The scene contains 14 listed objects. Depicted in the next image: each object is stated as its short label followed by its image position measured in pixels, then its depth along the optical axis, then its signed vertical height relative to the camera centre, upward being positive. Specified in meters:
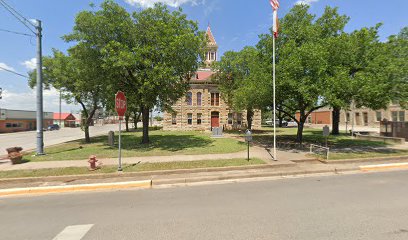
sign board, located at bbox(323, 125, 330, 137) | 11.90 -0.69
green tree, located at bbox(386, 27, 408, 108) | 11.57 +2.41
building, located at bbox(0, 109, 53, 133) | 44.34 +0.24
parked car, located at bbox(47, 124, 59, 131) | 51.88 -1.69
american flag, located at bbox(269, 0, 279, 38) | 10.09 +5.39
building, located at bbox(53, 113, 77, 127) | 73.74 +0.27
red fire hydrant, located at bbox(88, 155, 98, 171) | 8.48 -1.80
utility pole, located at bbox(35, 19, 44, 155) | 11.98 +1.52
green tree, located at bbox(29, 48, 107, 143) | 14.04 +3.57
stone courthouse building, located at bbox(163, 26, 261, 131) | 34.75 +1.58
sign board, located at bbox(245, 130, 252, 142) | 9.62 -0.78
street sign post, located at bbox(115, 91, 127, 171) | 8.17 +0.68
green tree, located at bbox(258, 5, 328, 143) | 11.16 +3.50
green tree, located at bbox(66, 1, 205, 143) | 12.39 +4.97
